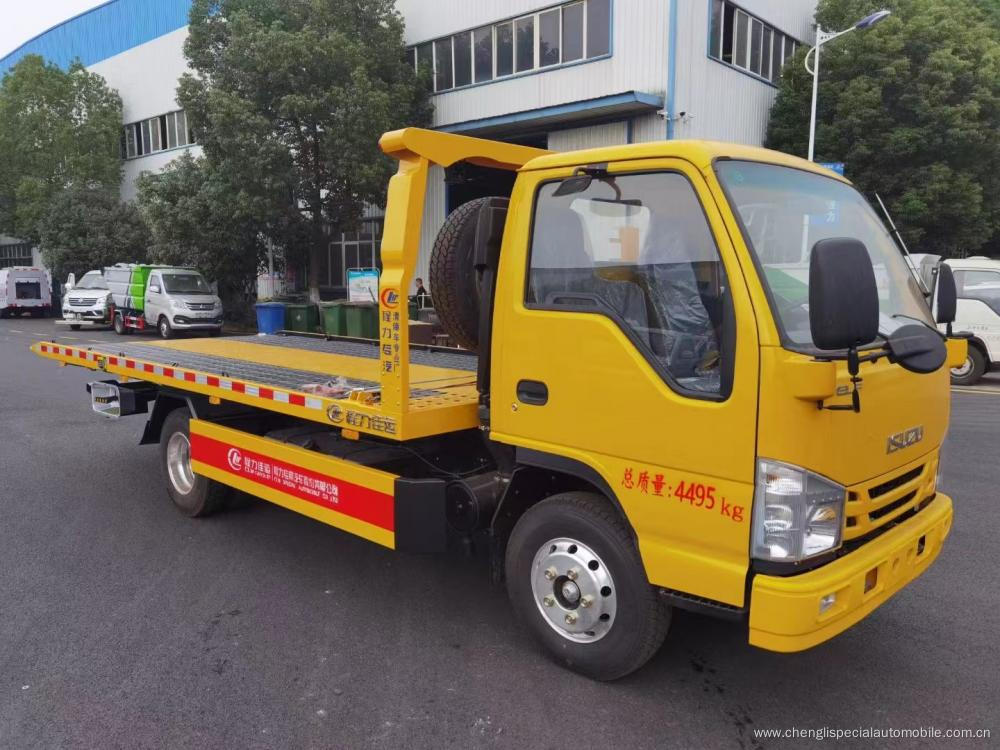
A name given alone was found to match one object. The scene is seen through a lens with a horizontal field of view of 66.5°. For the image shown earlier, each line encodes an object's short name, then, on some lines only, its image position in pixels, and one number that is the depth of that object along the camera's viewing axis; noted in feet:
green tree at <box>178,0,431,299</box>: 64.80
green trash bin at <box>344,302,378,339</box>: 45.68
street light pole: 53.21
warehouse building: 57.31
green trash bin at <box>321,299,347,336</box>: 47.16
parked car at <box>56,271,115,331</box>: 82.69
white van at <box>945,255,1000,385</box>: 40.27
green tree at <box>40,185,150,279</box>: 104.99
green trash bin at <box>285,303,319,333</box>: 53.11
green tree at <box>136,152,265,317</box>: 69.41
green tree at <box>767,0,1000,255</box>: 66.13
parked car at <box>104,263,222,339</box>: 71.31
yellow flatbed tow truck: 9.02
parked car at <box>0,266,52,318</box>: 106.93
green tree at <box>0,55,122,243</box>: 112.68
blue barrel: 56.44
